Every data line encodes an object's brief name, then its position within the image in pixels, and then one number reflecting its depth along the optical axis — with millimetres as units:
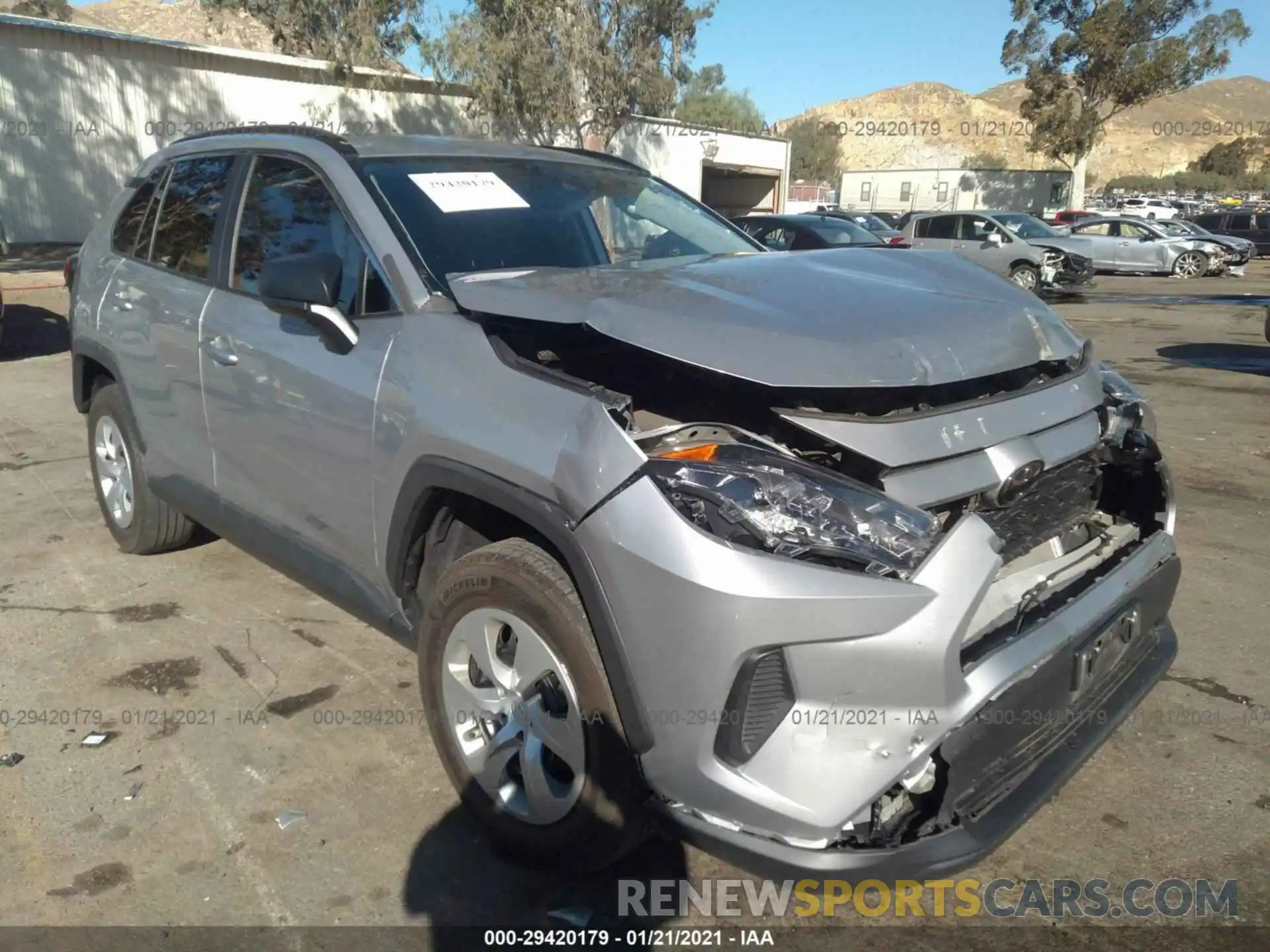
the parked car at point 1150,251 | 24000
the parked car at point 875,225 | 19969
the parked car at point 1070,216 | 30981
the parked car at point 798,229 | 14062
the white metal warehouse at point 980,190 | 44312
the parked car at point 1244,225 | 29125
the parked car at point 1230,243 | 24312
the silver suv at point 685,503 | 2033
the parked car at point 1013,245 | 19031
